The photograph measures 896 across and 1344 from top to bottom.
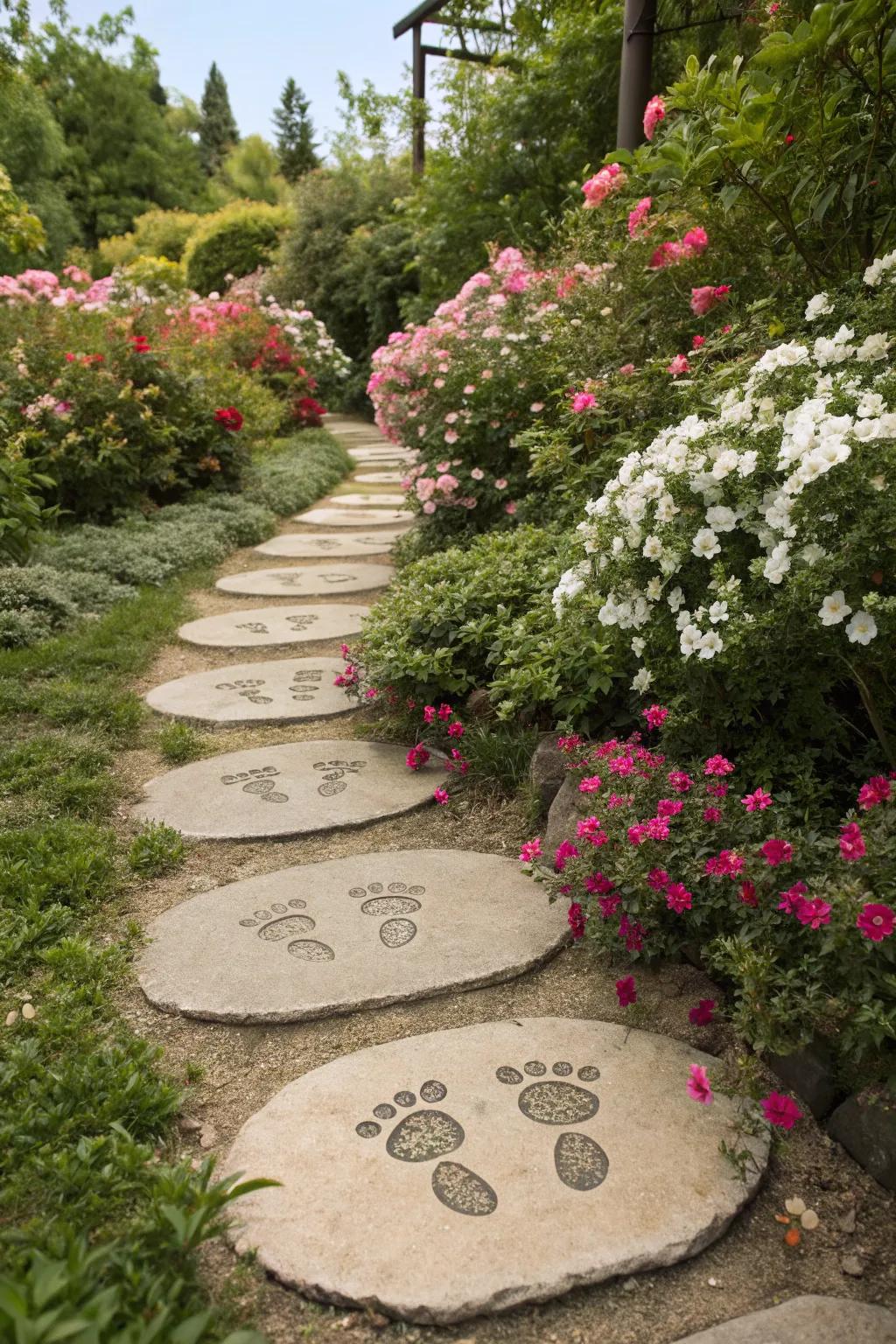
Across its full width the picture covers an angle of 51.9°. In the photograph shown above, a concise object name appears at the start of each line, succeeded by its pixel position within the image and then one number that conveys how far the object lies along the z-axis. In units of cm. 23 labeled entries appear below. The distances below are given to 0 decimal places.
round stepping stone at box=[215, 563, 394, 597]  446
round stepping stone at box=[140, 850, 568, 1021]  169
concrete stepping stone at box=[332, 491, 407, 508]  663
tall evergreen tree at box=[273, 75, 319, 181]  3825
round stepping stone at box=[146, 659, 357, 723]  303
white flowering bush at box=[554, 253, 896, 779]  155
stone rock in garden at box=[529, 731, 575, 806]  231
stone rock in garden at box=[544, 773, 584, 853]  210
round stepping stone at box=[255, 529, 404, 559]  522
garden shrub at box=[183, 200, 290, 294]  1582
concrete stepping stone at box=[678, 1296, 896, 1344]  110
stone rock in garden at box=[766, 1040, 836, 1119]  142
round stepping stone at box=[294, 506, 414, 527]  596
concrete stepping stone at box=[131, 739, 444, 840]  234
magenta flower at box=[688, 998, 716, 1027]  157
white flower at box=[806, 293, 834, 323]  219
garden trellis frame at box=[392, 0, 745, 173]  381
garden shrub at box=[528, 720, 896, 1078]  133
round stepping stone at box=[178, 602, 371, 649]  375
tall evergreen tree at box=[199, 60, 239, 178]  4219
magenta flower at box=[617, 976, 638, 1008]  162
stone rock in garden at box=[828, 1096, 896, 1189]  131
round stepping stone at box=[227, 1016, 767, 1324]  117
